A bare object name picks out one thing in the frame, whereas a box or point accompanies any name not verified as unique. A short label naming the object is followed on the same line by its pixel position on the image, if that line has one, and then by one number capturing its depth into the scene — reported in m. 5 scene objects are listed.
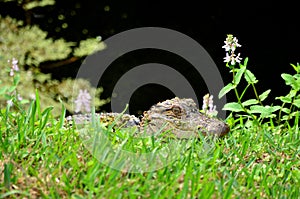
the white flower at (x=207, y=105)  6.58
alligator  5.30
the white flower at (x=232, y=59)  6.00
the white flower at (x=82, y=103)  5.48
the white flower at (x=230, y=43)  5.92
